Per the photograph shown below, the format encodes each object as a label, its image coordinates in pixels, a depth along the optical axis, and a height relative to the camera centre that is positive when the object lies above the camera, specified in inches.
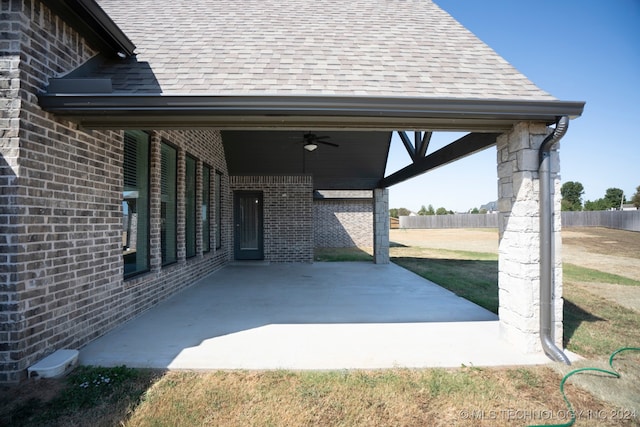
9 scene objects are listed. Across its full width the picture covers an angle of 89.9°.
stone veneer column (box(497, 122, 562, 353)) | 140.9 -13.6
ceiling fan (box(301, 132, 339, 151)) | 309.6 +74.4
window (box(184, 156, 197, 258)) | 282.8 +9.2
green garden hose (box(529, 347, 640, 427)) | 96.9 -62.4
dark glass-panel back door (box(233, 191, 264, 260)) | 437.7 -12.9
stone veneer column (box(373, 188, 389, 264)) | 430.0 -13.8
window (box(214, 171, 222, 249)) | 378.3 +9.3
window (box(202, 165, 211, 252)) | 329.1 +8.2
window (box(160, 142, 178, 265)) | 234.6 +8.7
